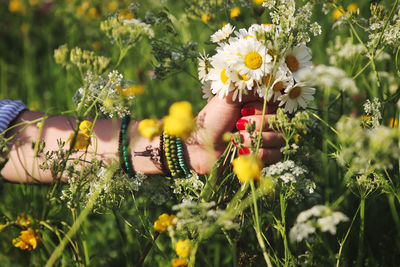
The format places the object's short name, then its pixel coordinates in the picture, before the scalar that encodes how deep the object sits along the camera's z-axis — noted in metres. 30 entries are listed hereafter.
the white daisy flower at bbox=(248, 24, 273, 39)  0.62
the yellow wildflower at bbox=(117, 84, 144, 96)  0.70
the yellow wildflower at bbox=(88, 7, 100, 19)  1.22
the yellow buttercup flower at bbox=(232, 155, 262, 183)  0.58
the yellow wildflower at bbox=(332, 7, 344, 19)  0.94
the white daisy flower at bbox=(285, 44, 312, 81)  0.67
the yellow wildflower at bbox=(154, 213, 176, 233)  0.62
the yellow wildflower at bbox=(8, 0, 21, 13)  1.47
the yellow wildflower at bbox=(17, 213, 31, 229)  0.66
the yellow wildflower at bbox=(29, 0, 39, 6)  1.51
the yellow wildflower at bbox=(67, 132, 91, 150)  0.66
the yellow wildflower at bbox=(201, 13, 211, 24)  0.81
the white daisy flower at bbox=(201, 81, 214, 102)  0.71
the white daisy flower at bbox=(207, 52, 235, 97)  0.65
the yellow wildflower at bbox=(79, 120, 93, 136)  0.65
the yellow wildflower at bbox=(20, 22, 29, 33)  1.37
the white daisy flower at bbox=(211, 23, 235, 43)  0.68
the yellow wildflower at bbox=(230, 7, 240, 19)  0.77
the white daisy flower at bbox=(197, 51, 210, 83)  0.69
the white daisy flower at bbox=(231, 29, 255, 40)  0.66
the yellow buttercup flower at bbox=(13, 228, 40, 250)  0.68
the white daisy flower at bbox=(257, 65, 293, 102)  0.64
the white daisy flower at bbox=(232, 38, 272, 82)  0.64
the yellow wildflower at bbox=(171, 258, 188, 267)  0.60
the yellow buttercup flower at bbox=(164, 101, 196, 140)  0.58
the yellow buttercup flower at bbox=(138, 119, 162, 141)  0.60
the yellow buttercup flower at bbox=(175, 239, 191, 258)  0.59
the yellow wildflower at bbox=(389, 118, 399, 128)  0.72
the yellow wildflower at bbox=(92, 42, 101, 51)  1.20
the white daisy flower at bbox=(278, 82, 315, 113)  0.66
